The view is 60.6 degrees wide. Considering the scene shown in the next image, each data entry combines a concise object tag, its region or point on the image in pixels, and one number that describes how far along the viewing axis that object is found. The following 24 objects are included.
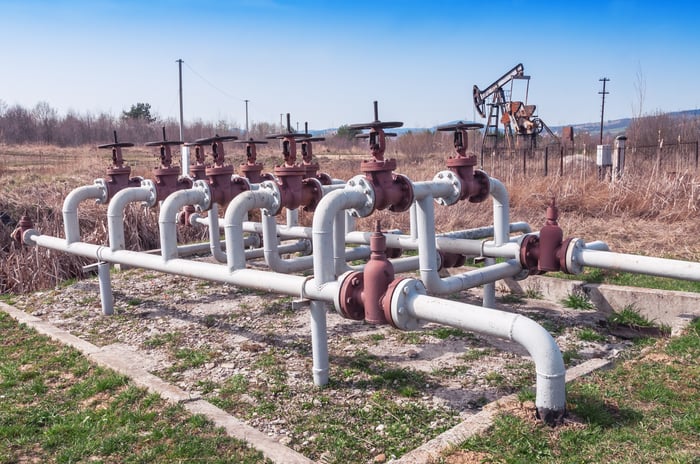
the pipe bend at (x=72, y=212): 5.82
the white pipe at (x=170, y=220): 4.75
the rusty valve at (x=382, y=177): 3.89
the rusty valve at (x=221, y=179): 5.20
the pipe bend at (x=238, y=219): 4.25
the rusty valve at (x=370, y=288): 3.20
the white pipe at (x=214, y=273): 3.63
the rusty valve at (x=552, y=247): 4.49
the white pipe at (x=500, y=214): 5.02
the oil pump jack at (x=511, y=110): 22.69
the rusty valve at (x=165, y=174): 5.77
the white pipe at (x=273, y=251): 5.16
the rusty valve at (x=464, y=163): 4.55
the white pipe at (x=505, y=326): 2.63
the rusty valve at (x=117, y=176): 6.13
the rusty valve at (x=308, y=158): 5.40
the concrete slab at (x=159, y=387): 2.97
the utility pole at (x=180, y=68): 23.17
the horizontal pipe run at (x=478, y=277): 4.16
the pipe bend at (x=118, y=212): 5.39
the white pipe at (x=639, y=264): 3.87
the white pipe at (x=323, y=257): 3.59
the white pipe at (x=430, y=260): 4.14
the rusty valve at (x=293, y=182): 4.68
